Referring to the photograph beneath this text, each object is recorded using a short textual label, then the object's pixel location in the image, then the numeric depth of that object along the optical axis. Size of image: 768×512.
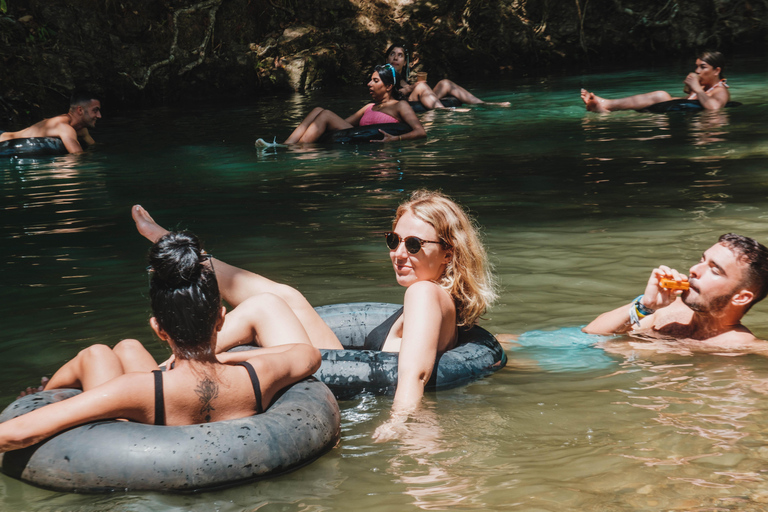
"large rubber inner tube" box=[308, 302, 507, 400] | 3.64
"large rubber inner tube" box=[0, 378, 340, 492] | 2.75
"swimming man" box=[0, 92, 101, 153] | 12.11
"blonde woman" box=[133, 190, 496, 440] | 3.48
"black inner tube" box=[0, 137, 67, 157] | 11.84
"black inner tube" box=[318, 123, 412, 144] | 11.62
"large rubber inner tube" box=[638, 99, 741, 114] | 12.73
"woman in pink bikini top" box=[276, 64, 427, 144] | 11.73
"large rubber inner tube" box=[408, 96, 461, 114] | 15.19
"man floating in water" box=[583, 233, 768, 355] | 3.93
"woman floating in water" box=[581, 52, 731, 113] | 12.33
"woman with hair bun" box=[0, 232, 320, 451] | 2.79
